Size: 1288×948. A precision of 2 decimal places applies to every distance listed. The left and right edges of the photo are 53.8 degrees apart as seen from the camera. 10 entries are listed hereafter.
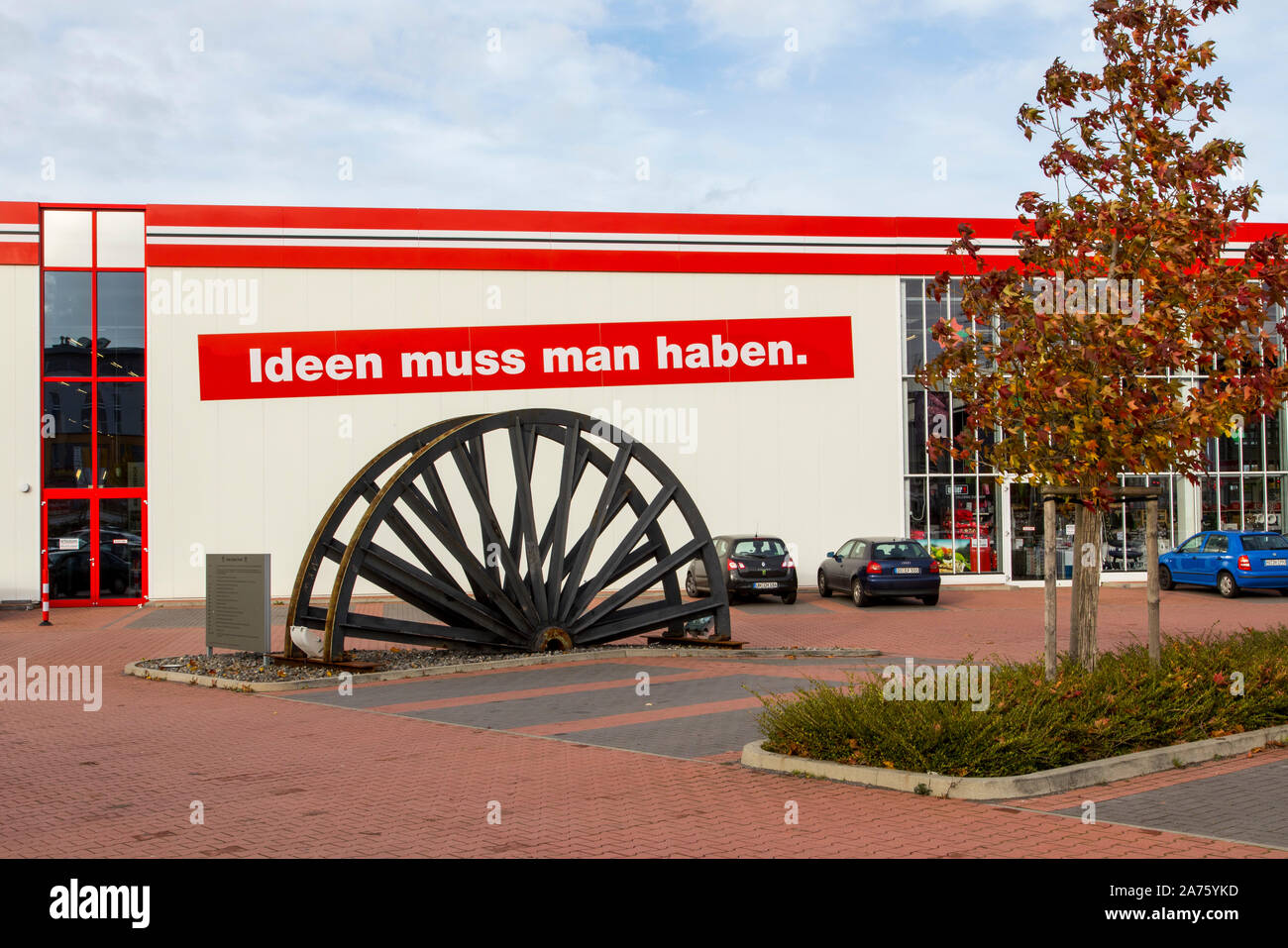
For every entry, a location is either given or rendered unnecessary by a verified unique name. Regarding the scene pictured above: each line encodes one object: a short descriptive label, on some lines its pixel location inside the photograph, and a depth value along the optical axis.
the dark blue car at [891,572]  25.58
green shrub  8.37
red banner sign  27.56
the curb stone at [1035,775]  7.93
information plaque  15.59
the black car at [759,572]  26.19
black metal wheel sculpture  15.97
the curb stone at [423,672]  14.31
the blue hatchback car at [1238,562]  26.67
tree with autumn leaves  9.90
